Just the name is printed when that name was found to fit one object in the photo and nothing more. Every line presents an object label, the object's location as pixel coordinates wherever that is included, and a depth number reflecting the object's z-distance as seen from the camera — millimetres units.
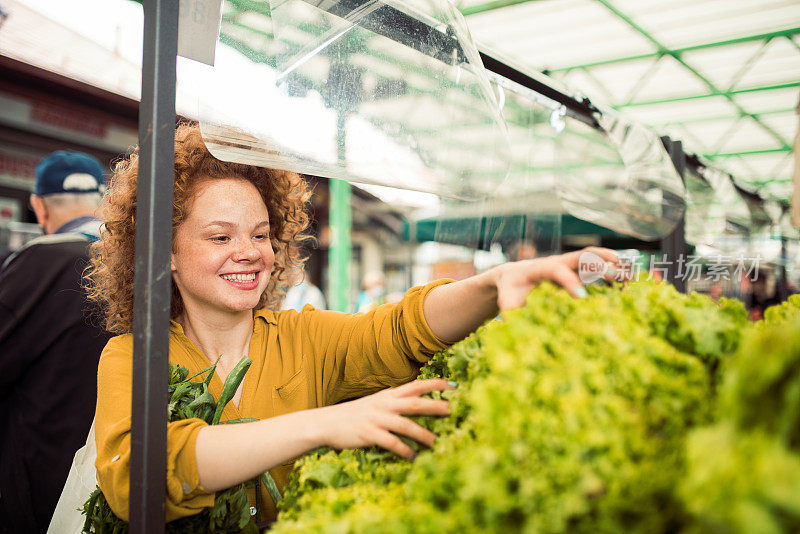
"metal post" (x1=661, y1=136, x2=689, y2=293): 3568
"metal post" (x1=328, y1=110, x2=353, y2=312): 7871
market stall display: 581
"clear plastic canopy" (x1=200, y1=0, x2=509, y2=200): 1440
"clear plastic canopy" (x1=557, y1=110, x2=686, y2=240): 3221
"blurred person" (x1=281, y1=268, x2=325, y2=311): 7349
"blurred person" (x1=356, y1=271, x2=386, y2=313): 8703
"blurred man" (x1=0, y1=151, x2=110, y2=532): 2373
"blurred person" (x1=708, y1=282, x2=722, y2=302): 4511
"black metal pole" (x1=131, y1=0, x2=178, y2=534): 1097
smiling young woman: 1173
